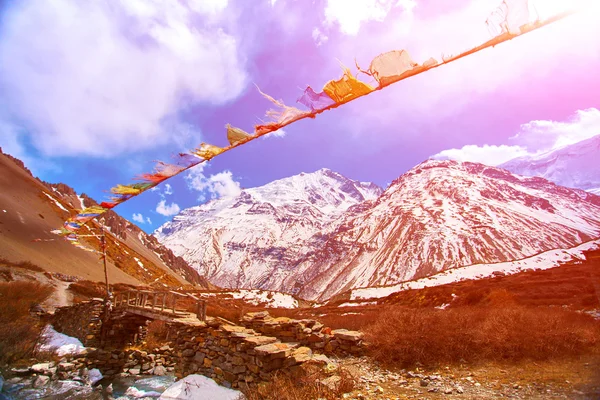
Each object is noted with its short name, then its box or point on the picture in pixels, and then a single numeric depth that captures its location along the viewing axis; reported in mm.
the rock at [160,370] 19047
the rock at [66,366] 16500
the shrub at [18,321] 15348
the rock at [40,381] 13944
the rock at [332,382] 6820
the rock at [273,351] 8734
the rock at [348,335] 10930
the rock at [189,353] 12359
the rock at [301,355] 8717
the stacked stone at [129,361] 18750
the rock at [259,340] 9594
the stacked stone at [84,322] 20719
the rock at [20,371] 14139
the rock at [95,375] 17211
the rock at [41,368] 14984
